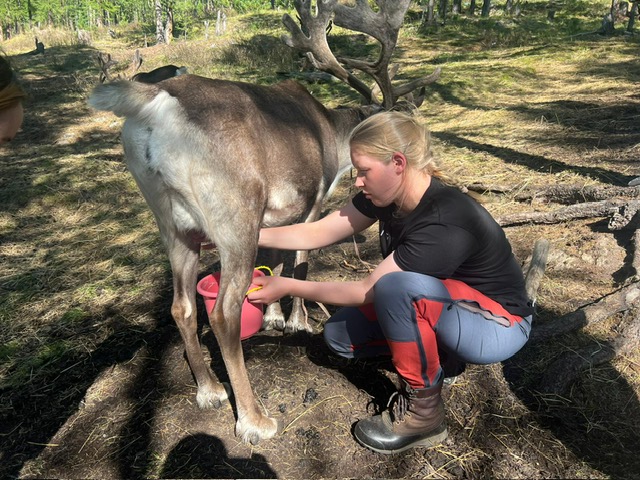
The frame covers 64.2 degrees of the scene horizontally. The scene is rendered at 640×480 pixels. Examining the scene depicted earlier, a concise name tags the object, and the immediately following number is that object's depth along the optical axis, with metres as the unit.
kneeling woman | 2.48
